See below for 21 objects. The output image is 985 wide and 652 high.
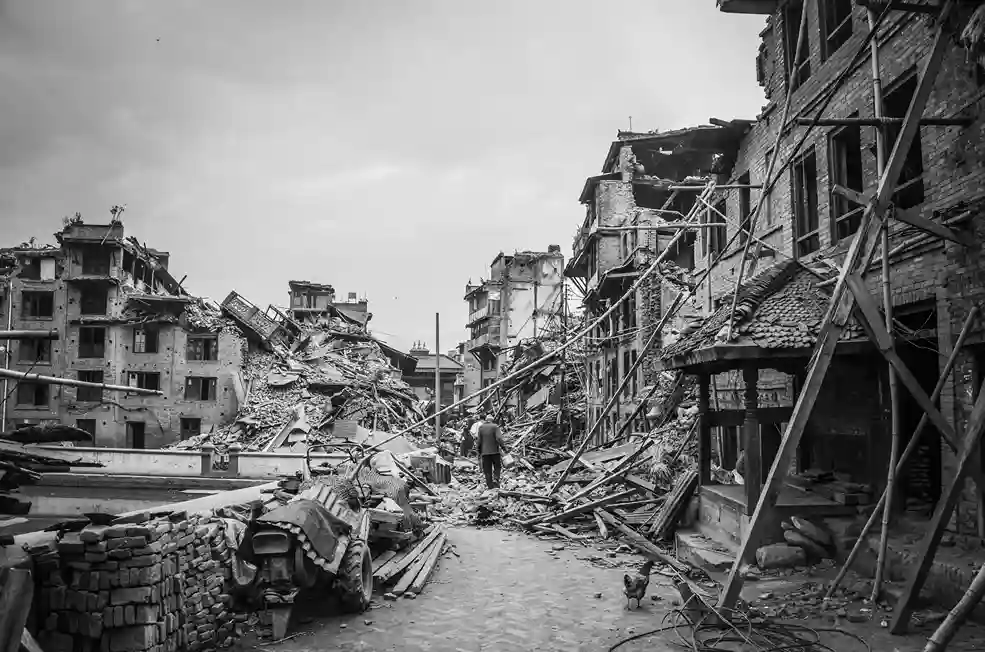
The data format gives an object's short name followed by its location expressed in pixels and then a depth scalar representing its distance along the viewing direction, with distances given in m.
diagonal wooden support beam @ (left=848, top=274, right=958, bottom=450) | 7.02
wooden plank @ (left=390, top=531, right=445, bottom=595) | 9.71
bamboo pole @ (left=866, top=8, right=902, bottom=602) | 7.47
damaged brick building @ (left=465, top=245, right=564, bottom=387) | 57.66
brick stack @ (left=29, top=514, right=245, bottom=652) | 6.43
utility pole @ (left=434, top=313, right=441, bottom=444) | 27.92
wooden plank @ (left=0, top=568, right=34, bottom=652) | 5.34
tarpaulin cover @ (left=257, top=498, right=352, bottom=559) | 8.20
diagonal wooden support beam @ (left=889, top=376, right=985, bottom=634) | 6.05
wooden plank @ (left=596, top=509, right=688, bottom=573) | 10.80
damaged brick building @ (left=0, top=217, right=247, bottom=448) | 41.78
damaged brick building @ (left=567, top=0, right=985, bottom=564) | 8.52
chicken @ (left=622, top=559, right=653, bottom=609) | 8.66
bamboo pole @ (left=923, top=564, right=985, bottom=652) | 4.39
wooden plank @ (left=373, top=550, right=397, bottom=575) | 10.61
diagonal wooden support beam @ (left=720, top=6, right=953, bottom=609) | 6.87
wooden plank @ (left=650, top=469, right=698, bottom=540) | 12.80
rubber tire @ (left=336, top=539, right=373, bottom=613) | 8.50
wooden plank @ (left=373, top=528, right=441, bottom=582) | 9.98
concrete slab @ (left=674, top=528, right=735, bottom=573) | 10.13
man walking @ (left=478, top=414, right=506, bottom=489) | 18.47
